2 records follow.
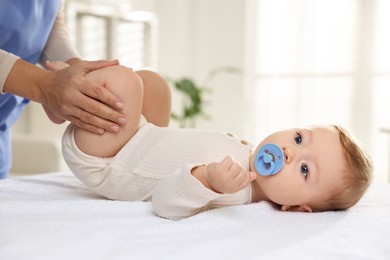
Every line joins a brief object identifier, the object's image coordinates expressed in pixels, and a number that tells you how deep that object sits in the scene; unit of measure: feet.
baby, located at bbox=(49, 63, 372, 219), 3.88
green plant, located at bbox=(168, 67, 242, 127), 14.38
